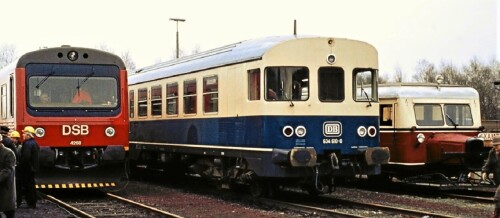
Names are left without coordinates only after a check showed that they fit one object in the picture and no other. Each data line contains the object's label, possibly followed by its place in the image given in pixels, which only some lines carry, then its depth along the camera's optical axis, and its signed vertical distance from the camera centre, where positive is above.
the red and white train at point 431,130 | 17.83 +0.07
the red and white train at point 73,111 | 16.45 +0.52
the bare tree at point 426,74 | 84.75 +6.42
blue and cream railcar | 15.05 +0.44
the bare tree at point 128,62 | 73.62 +6.96
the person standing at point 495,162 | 11.64 -0.46
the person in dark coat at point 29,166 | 14.79 -0.57
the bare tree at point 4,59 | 71.12 +6.97
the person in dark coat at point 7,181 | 10.23 -0.58
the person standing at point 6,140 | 14.11 -0.07
